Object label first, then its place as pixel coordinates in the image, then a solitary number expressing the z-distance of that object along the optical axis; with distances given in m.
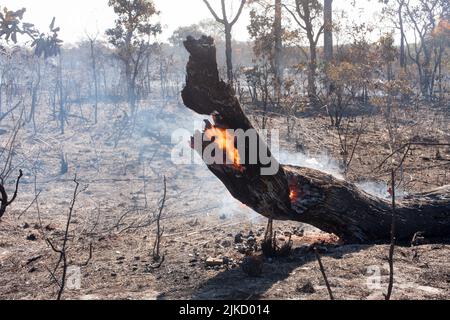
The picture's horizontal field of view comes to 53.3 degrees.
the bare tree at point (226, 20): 16.94
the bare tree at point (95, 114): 14.68
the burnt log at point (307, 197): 3.74
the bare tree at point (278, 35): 17.73
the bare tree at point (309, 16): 18.41
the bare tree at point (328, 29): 18.89
